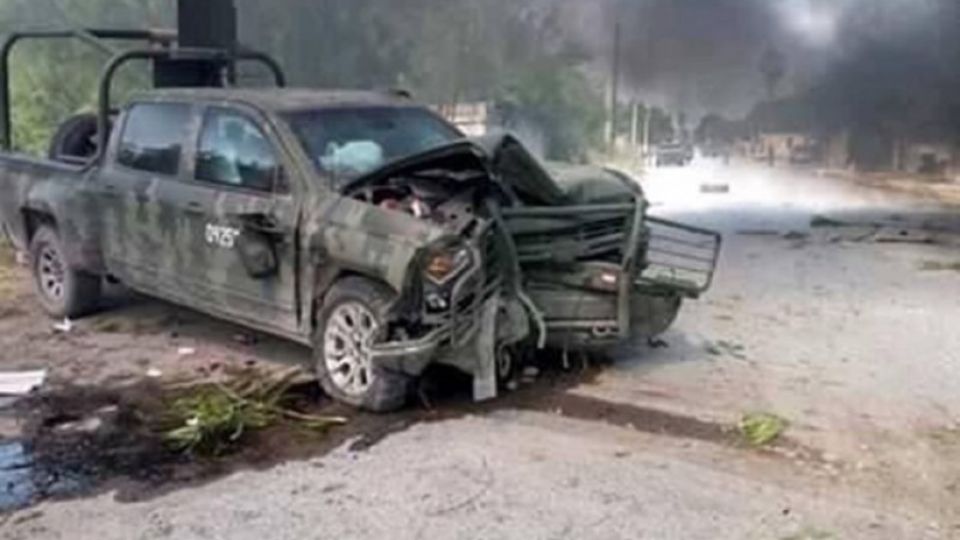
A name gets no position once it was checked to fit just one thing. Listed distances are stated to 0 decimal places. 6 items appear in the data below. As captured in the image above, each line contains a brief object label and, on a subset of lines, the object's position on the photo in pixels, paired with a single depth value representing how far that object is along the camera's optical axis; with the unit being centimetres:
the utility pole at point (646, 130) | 4966
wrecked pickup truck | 579
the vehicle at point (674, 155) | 4694
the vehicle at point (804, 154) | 4341
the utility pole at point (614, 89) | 3553
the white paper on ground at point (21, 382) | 632
